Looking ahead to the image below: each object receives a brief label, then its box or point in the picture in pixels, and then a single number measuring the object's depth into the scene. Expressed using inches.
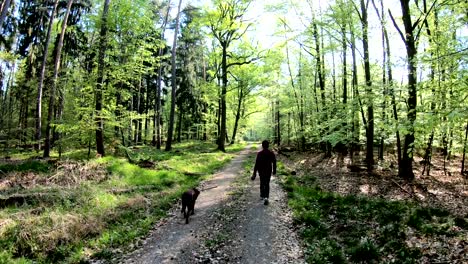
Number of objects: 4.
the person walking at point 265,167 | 418.0
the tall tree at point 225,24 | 1025.5
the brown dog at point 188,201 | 365.1
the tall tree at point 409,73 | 507.2
